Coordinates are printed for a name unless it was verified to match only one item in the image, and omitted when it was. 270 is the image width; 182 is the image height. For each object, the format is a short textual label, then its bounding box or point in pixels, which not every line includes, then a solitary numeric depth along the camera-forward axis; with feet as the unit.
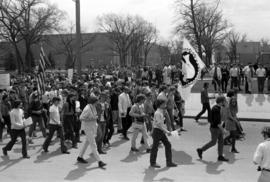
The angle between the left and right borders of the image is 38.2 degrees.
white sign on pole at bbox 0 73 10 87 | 73.61
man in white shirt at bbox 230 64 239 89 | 72.35
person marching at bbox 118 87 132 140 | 38.75
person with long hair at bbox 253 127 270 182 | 17.20
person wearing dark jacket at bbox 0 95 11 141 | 39.24
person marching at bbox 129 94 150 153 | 33.17
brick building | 258.37
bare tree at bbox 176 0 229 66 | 132.05
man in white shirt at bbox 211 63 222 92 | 73.95
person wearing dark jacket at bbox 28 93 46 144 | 38.11
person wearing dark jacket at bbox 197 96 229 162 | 29.91
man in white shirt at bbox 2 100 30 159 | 31.42
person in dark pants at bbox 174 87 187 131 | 42.91
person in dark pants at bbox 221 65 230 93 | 75.10
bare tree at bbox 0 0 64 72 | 157.99
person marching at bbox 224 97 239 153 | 32.83
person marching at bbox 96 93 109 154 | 32.53
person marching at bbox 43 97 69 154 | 33.30
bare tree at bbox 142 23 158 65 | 256.73
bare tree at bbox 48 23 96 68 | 219.04
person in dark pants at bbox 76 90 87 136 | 41.34
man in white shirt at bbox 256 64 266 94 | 68.59
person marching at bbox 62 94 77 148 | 35.06
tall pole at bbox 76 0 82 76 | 60.34
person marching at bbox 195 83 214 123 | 46.53
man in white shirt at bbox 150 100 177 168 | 28.19
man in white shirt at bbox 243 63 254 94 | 70.26
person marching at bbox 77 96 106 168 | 28.60
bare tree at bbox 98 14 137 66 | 237.04
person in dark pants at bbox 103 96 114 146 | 35.76
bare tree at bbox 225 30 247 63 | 268.54
